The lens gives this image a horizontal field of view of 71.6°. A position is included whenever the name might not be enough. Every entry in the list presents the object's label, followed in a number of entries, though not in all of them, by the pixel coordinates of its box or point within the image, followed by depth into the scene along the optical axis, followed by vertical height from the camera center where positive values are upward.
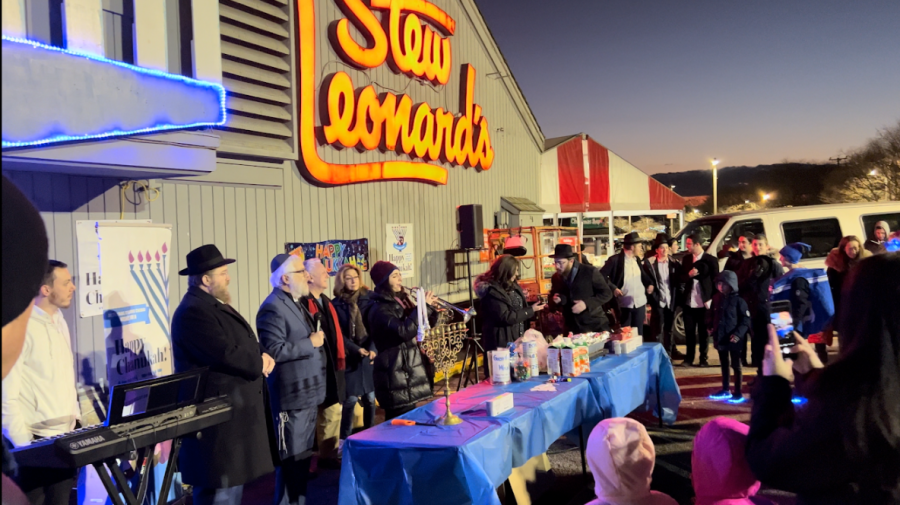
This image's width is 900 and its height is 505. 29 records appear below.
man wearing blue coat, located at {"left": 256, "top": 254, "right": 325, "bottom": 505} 4.54 -0.91
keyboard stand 3.12 -1.14
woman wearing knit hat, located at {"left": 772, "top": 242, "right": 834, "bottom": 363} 6.14 -0.62
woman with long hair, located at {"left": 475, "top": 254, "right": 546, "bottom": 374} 6.42 -0.60
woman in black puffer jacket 5.40 -0.85
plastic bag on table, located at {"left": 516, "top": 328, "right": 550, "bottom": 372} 5.13 -0.81
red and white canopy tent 20.86 +2.02
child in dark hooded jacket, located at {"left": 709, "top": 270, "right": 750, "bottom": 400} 7.18 -0.93
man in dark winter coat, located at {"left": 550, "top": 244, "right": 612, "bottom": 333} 7.48 -0.61
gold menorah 3.79 -1.02
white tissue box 3.90 -1.00
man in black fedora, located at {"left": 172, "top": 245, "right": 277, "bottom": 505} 3.80 -0.78
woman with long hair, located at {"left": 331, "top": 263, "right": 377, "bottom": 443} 6.28 -0.96
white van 11.82 +0.20
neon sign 8.25 +2.29
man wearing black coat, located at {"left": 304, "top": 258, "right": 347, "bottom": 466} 5.27 -0.95
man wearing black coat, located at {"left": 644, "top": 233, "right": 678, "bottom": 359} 9.75 -0.83
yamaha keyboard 2.83 -0.86
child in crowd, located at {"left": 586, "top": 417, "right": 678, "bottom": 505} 2.82 -1.02
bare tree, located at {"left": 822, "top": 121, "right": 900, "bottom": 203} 38.81 +3.89
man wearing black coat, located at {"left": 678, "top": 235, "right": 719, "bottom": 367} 9.85 -0.91
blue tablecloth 3.30 -1.15
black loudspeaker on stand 11.08 +0.36
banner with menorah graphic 5.15 -0.33
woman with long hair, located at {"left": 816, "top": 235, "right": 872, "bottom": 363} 8.41 -0.39
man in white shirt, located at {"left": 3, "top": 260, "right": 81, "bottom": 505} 3.65 -0.74
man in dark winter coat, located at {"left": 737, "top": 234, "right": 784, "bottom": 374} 7.21 -0.52
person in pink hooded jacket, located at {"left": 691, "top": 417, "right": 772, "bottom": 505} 2.75 -1.03
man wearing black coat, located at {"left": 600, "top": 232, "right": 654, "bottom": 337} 9.05 -0.57
